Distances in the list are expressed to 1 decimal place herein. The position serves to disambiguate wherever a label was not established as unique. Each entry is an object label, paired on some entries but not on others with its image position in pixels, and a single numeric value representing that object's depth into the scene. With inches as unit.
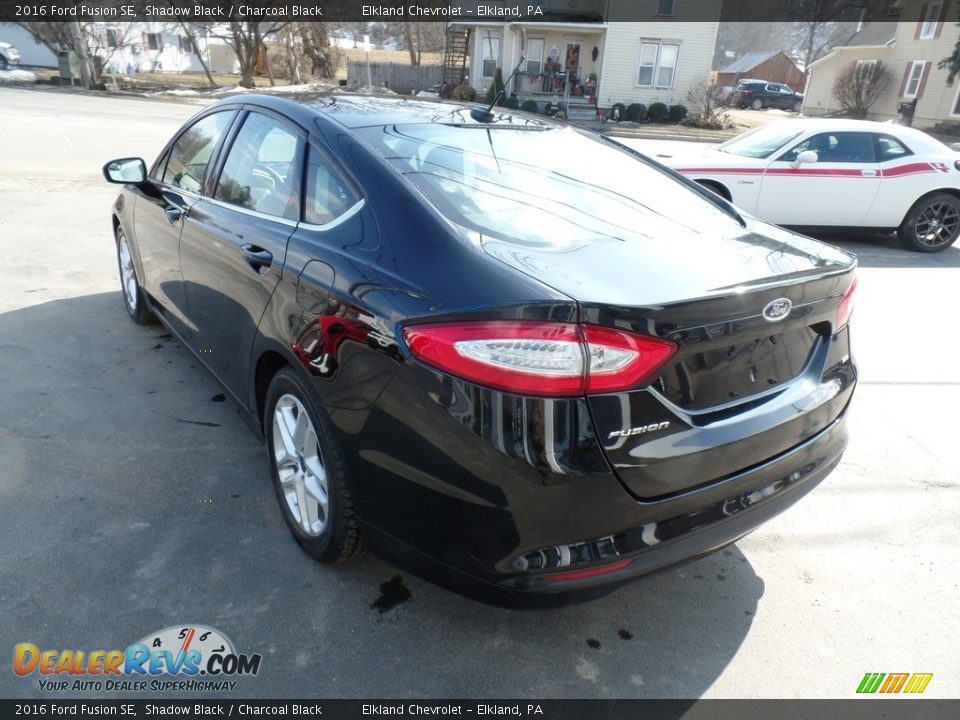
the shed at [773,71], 2605.8
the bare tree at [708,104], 1117.7
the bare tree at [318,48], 1589.6
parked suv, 1845.5
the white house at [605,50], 1171.9
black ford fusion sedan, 73.5
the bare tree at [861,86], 1293.1
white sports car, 324.5
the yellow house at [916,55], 1171.9
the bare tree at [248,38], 1293.1
